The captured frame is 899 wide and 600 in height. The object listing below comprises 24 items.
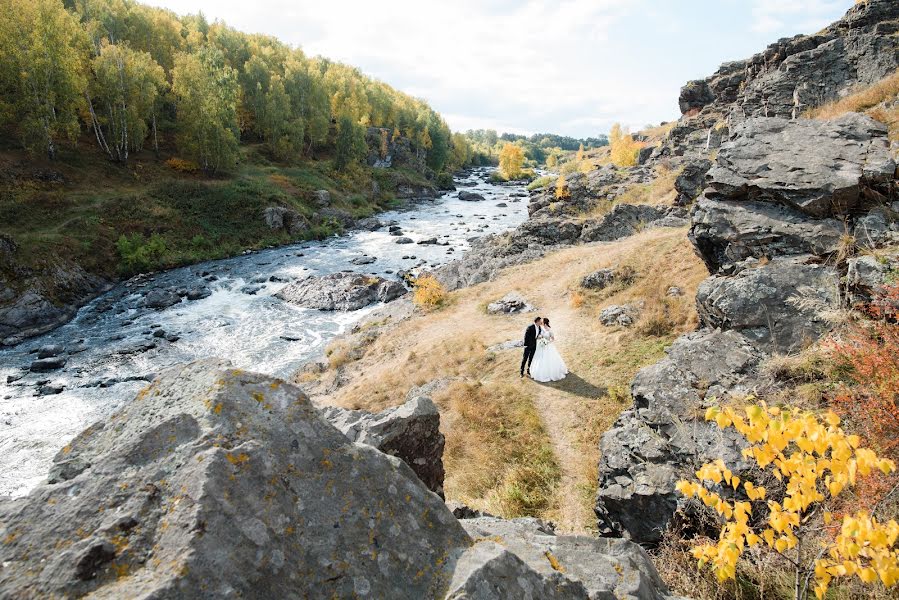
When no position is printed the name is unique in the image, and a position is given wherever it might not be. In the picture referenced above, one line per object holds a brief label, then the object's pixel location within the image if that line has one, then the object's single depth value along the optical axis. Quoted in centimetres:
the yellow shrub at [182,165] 5934
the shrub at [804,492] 340
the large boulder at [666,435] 800
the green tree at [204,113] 5850
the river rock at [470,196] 9045
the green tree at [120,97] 5184
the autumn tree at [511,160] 12000
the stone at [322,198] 6594
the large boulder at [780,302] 934
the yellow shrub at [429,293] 3022
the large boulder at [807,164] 1086
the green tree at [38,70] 4225
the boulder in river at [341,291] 3578
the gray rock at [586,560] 416
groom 1678
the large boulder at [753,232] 1084
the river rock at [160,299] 3456
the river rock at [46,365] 2508
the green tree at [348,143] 8288
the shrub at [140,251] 4116
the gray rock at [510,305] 2608
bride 1641
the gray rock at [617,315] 1895
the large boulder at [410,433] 781
